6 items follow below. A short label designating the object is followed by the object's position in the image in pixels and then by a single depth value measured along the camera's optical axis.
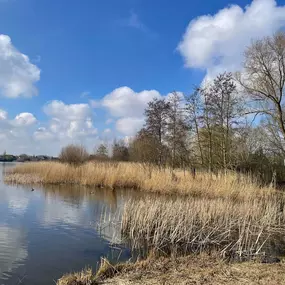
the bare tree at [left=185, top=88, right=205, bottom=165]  21.58
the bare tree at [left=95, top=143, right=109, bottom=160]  40.29
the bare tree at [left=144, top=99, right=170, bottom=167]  26.47
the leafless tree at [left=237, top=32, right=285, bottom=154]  17.64
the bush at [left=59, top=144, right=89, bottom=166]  28.54
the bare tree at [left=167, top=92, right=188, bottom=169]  23.61
